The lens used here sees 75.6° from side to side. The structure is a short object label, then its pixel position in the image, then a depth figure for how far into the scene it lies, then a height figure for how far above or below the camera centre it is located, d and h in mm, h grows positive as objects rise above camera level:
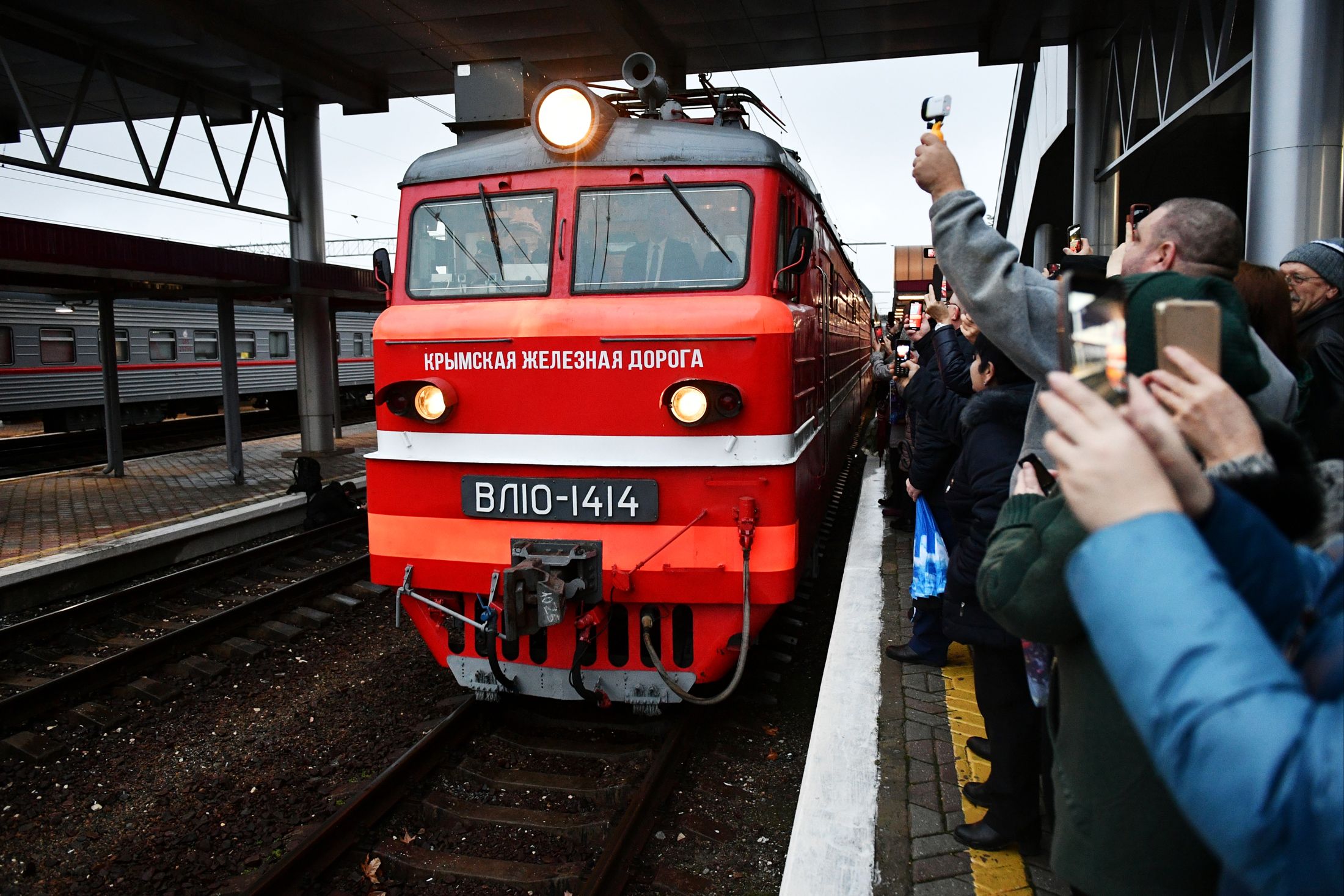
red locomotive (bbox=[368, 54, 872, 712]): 4039 -168
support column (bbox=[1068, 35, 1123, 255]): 11742 +3033
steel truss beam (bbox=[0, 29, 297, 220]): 9445 +3024
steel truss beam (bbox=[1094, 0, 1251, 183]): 7098 +3073
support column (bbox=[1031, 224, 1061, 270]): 19234 +2689
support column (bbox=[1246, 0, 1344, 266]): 5285 +1487
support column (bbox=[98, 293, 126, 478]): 11562 -245
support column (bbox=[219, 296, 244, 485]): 11812 -212
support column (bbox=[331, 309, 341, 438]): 15273 -119
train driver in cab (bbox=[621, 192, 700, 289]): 4293 +584
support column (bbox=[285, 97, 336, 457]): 14141 +1154
